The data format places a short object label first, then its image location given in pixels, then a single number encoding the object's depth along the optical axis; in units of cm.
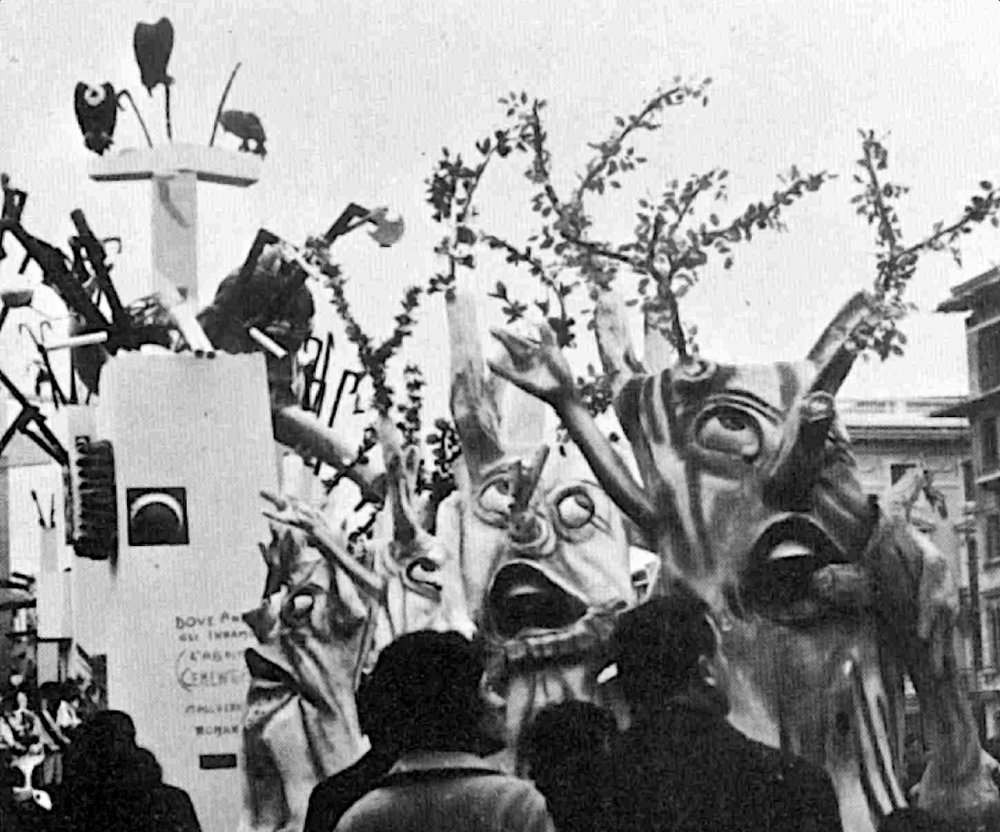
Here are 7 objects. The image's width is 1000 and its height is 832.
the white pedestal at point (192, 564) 685
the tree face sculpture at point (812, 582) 595
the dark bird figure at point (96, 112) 672
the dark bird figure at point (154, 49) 656
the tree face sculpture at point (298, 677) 670
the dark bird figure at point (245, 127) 670
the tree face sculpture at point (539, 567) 629
